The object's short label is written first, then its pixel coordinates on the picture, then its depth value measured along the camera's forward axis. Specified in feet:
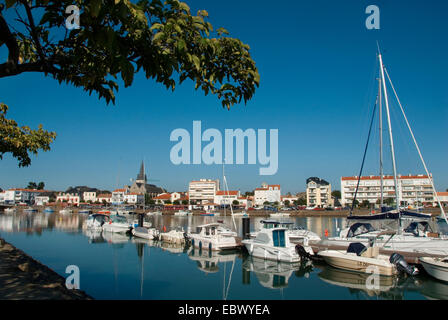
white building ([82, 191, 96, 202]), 532.93
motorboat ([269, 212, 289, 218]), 291.58
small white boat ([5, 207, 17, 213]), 347.89
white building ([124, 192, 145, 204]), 486.79
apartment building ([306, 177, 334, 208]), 393.70
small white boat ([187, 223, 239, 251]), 89.86
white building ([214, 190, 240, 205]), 433.60
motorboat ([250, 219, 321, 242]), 95.52
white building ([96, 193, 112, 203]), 498.69
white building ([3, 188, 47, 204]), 517.14
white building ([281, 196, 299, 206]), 457.68
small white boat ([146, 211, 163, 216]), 320.50
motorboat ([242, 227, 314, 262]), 72.69
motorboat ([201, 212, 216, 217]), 316.03
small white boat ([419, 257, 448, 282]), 52.84
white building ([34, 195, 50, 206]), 490.73
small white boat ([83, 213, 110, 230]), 152.05
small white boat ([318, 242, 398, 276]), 58.18
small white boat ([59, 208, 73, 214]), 342.11
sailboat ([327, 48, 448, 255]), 72.13
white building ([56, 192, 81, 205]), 492.04
